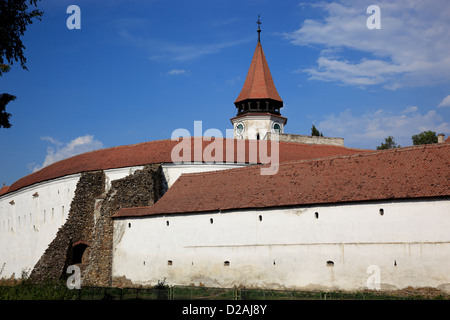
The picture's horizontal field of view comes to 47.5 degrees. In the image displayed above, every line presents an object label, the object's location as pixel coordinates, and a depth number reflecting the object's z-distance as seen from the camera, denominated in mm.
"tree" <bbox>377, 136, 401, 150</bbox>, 73725
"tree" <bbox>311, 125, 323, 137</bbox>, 76888
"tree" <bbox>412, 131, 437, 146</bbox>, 64062
